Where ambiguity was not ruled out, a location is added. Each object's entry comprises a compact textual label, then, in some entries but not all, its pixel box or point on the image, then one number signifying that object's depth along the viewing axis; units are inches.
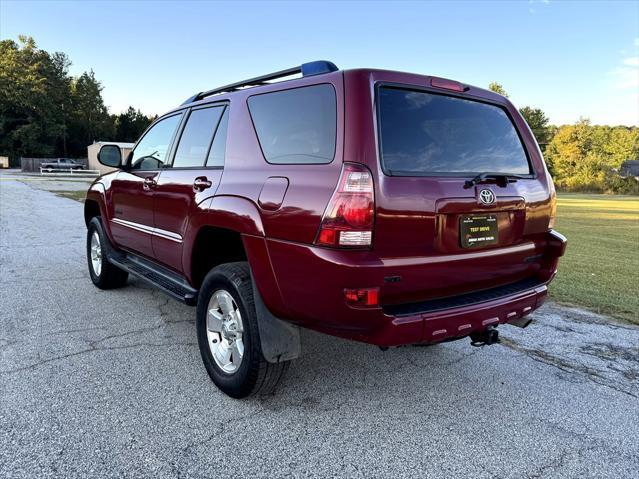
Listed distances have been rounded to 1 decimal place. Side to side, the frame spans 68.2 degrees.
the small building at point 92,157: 2253.1
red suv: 95.0
